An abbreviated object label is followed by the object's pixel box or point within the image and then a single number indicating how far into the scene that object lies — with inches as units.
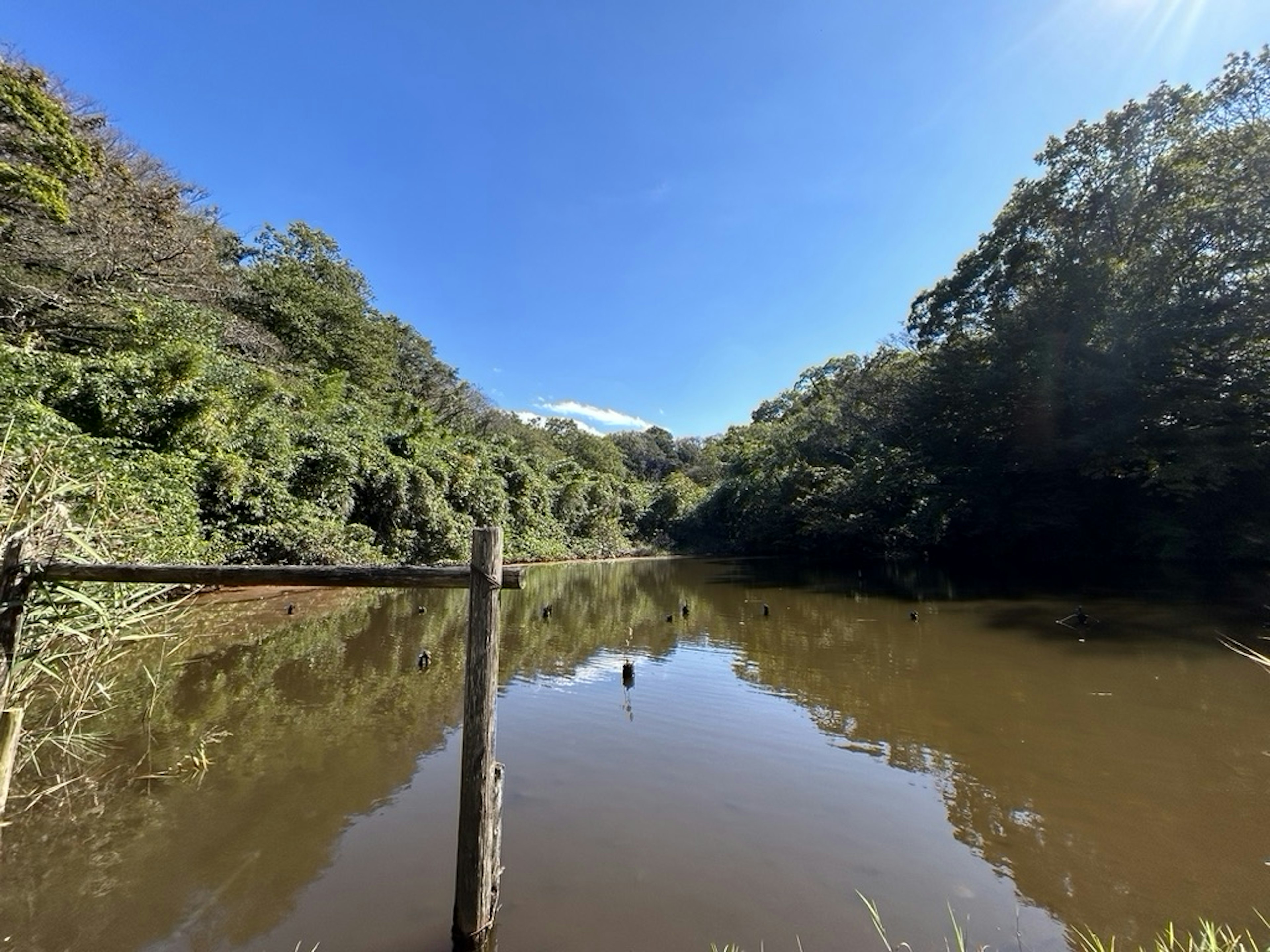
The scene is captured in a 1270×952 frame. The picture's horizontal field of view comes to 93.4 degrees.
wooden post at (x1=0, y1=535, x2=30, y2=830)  101.4
